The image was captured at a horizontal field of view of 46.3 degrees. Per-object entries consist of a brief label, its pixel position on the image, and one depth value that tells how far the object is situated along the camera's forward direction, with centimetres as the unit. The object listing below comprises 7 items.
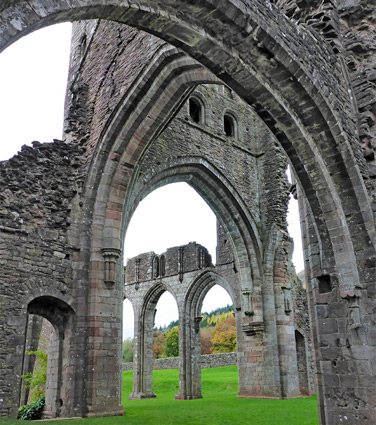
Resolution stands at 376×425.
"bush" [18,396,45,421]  891
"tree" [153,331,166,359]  3921
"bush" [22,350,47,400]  956
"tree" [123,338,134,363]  4551
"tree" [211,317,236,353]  3506
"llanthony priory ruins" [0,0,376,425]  543
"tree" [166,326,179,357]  3466
